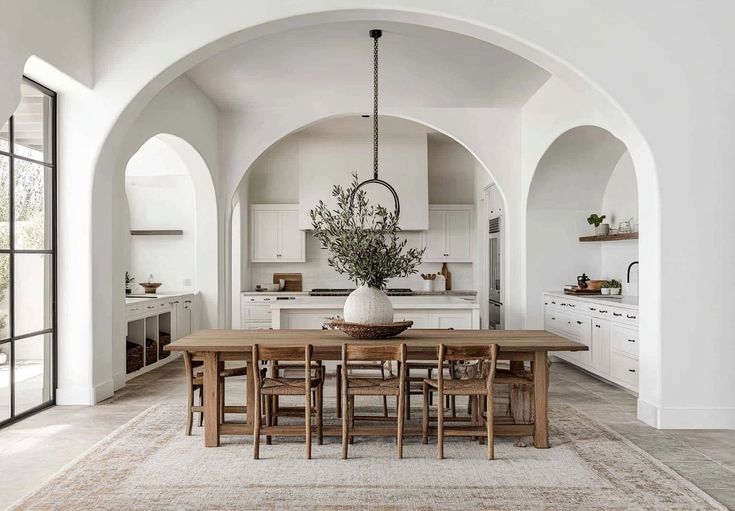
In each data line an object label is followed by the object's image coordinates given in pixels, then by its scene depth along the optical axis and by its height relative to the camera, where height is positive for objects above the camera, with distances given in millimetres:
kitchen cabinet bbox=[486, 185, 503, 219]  8938 +862
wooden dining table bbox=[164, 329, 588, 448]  4078 -642
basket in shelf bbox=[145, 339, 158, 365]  7078 -1082
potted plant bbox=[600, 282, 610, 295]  7088 -345
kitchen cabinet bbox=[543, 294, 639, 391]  5758 -795
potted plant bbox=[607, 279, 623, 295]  7098 -320
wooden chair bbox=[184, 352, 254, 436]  4465 -974
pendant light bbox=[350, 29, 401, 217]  5684 +2058
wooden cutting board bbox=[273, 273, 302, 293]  10828 -360
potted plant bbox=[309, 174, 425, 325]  4301 -10
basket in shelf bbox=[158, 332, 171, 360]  7512 -1005
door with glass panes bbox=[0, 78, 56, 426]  4660 +40
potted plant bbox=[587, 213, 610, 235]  7406 +436
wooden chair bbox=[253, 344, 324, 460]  3906 -839
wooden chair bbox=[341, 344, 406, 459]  3887 -816
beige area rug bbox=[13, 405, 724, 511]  3201 -1272
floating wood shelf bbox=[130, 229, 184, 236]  9523 +434
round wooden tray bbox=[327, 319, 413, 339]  4352 -503
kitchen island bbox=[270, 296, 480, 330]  6781 -606
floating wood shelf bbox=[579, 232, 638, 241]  6672 +260
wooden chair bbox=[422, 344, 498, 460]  3896 -829
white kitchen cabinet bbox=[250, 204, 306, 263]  10648 +430
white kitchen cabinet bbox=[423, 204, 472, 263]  10727 +447
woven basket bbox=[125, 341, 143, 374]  6562 -1060
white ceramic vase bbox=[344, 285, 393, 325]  4414 -351
